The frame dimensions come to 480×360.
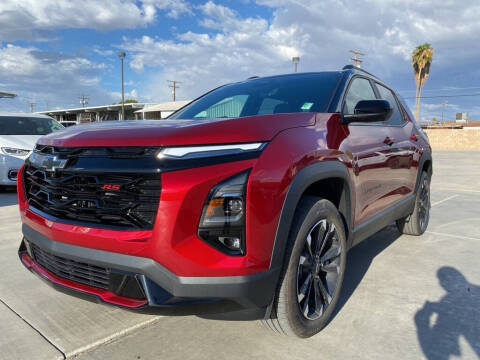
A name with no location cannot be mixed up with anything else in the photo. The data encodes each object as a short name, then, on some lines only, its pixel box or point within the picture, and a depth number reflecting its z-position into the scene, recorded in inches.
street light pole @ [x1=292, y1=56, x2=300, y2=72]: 950.4
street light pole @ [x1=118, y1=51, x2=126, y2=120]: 1113.2
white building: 1480.1
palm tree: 1471.5
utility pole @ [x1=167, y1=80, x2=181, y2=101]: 2038.6
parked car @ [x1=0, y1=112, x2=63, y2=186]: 288.2
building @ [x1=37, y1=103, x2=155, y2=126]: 1692.3
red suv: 69.9
